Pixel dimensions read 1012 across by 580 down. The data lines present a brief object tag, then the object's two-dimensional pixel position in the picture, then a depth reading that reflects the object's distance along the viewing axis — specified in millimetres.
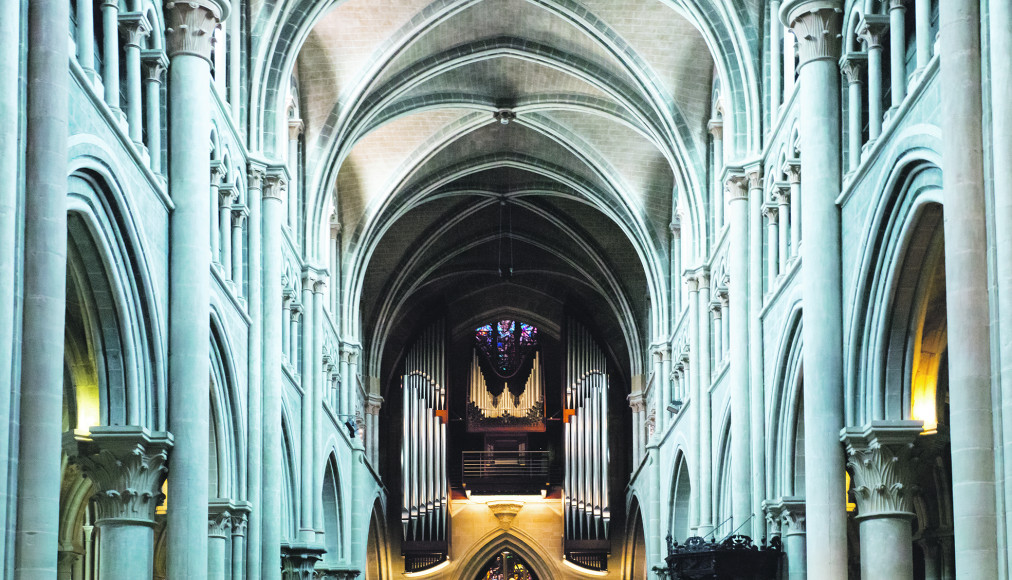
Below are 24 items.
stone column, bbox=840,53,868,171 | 18469
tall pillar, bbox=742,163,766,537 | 23391
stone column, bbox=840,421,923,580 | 17312
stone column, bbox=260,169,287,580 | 24234
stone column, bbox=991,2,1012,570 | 12023
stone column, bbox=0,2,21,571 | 12406
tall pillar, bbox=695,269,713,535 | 29250
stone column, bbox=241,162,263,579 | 23328
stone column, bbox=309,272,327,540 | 30469
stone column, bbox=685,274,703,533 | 30328
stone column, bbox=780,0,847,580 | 18219
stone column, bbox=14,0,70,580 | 12695
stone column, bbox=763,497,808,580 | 21000
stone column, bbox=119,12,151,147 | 17875
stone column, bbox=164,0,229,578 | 18484
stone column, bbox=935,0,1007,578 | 12422
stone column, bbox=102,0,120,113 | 16906
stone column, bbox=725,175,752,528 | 24531
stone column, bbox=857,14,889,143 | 17609
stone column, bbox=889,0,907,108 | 16516
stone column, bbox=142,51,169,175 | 18672
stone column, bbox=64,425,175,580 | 17516
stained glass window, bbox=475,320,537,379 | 48156
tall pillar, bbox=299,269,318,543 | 29281
